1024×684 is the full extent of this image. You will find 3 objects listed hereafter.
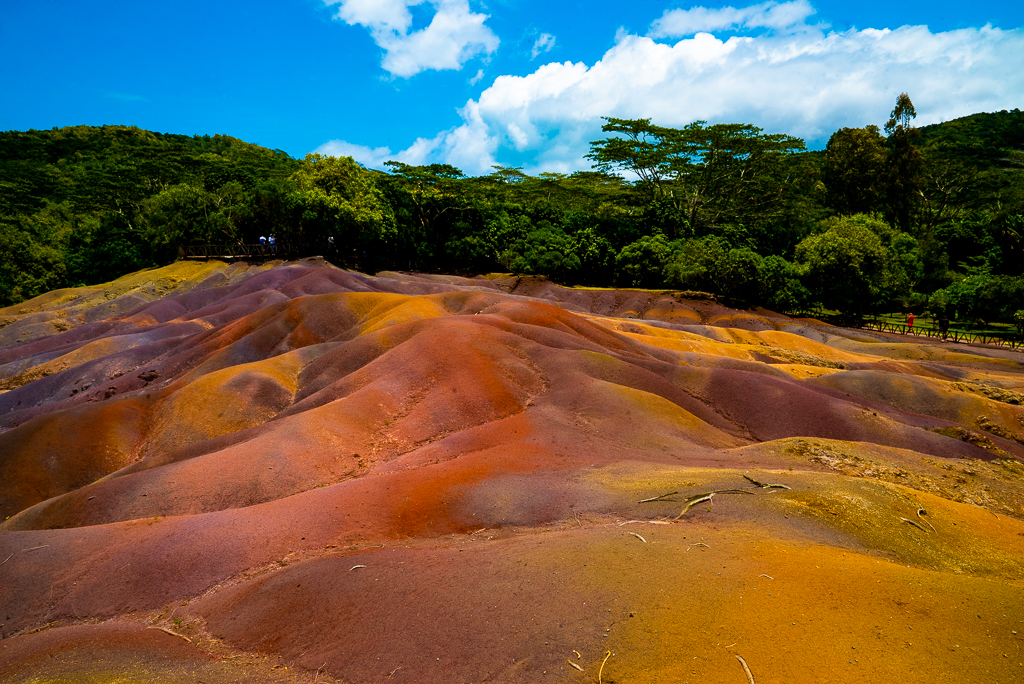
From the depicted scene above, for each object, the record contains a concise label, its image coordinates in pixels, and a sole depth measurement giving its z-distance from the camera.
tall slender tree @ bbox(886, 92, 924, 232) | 74.62
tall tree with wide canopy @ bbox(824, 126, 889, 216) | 76.06
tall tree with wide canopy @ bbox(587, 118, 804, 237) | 64.94
